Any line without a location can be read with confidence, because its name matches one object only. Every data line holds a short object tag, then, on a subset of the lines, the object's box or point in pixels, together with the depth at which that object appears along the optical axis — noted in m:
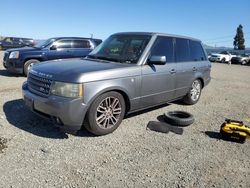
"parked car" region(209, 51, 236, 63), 23.86
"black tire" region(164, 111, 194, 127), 3.94
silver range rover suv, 3.03
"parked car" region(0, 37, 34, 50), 22.50
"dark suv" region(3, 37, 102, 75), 7.36
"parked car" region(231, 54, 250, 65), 23.23
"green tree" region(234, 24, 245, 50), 45.67
